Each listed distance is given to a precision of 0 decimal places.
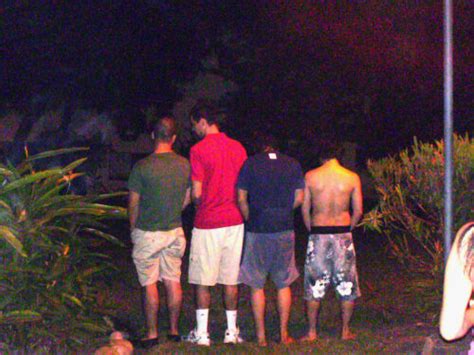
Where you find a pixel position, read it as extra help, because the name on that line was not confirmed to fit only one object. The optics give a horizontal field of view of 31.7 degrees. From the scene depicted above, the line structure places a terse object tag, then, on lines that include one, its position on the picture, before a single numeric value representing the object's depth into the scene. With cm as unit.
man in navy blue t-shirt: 752
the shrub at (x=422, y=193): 833
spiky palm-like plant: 613
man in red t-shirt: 749
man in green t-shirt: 752
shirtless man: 777
